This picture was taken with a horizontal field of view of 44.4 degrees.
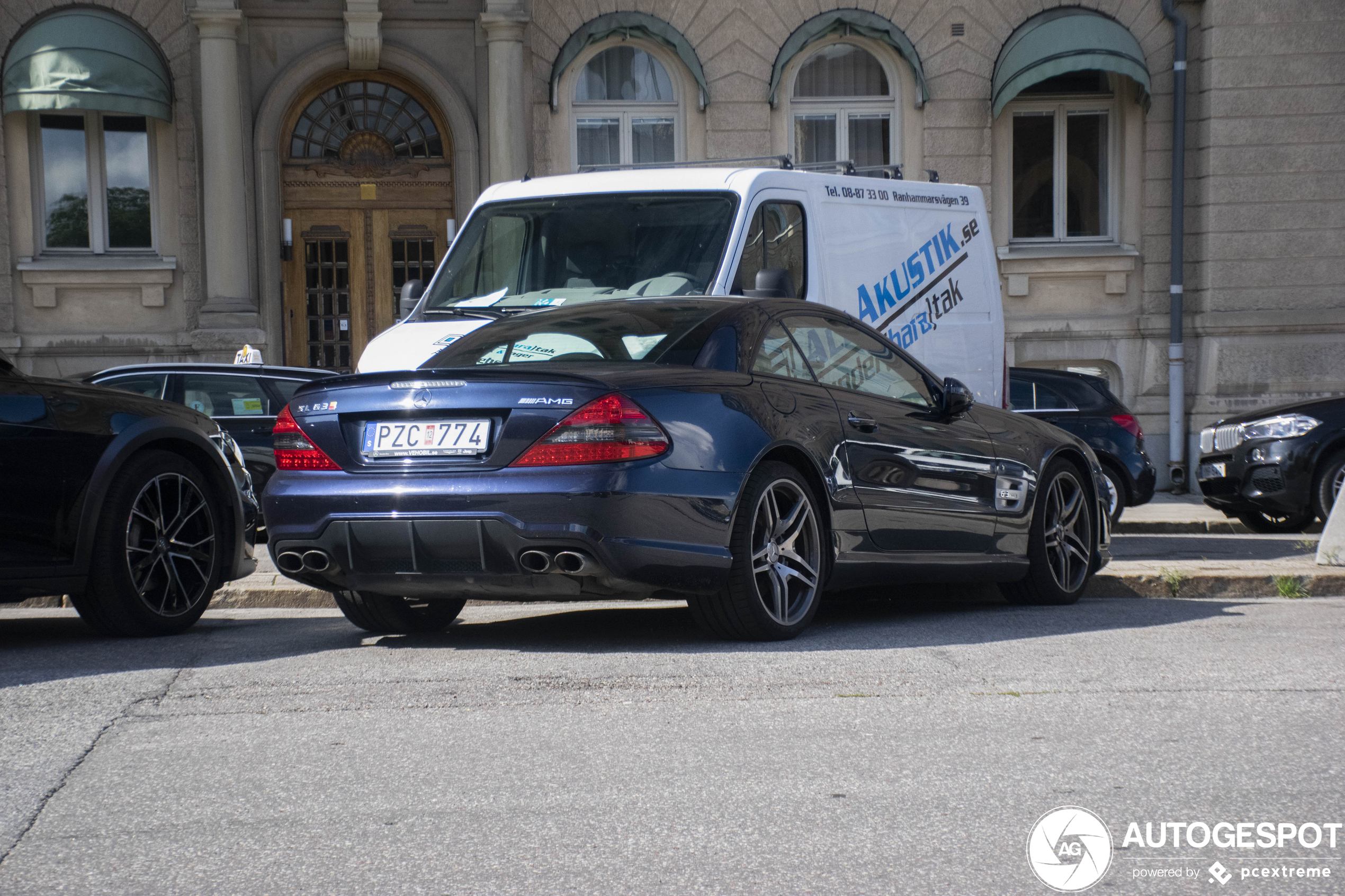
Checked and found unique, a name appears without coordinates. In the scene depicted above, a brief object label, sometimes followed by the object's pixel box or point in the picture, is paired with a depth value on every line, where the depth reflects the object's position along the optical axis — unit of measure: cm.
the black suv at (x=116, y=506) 642
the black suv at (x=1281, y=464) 1327
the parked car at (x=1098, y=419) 1399
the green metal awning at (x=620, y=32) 1886
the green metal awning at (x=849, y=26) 1917
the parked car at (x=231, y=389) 1289
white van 933
